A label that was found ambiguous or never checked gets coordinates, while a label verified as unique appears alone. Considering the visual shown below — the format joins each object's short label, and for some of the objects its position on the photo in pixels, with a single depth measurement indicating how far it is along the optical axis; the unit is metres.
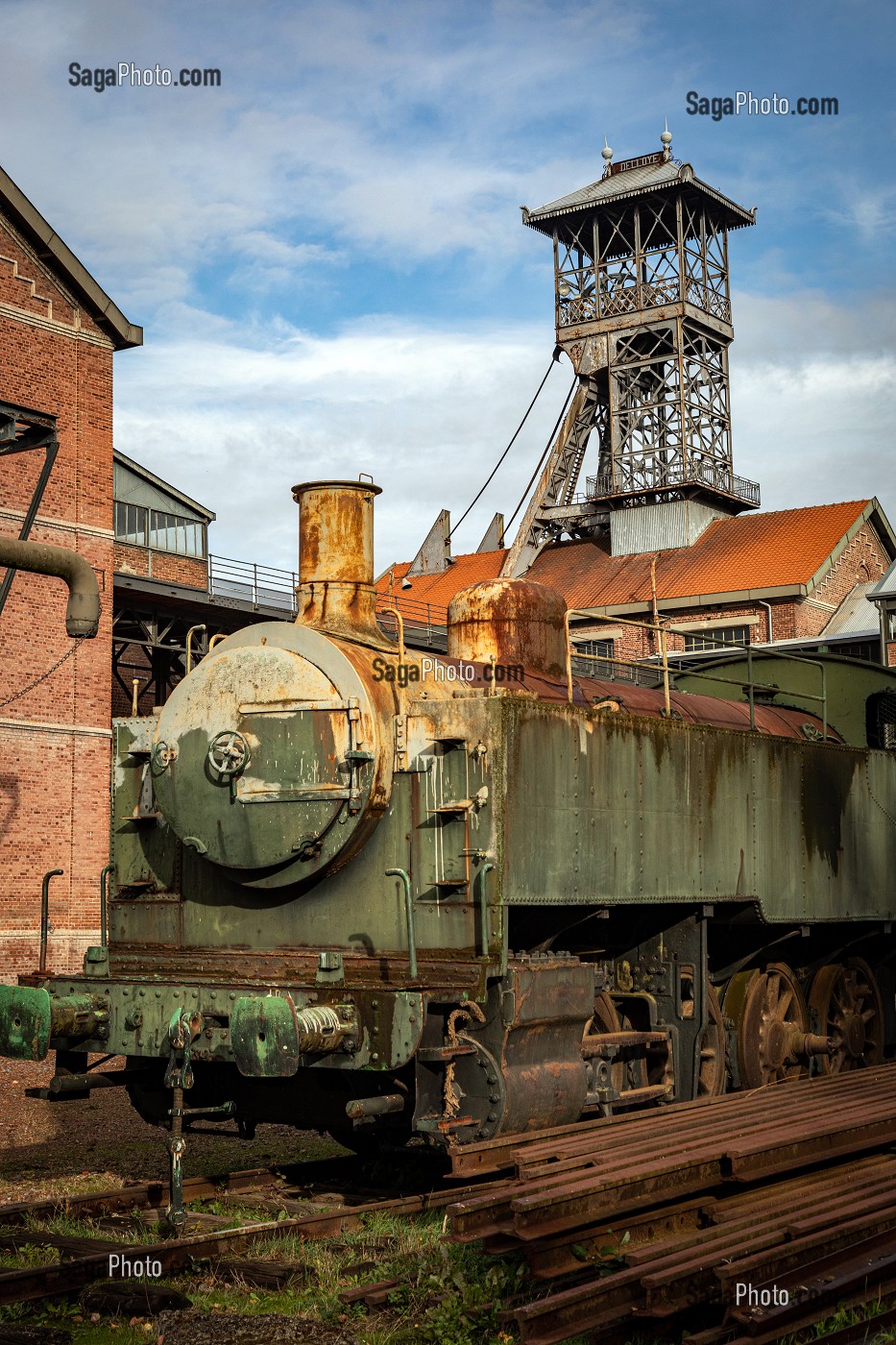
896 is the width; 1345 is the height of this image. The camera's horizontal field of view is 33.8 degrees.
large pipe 10.41
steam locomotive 7.23
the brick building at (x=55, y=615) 20.48
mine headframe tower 44.91
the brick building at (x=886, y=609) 28.98
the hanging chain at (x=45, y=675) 20.47
